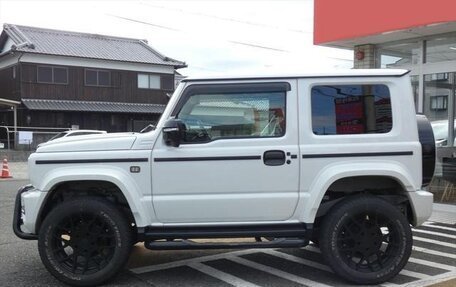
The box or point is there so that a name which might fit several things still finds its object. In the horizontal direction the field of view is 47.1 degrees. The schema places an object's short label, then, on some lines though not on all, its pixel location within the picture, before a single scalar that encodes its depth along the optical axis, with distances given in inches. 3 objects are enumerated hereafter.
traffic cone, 695.7
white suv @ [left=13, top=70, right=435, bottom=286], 199.3
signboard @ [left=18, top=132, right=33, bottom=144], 1088.8
